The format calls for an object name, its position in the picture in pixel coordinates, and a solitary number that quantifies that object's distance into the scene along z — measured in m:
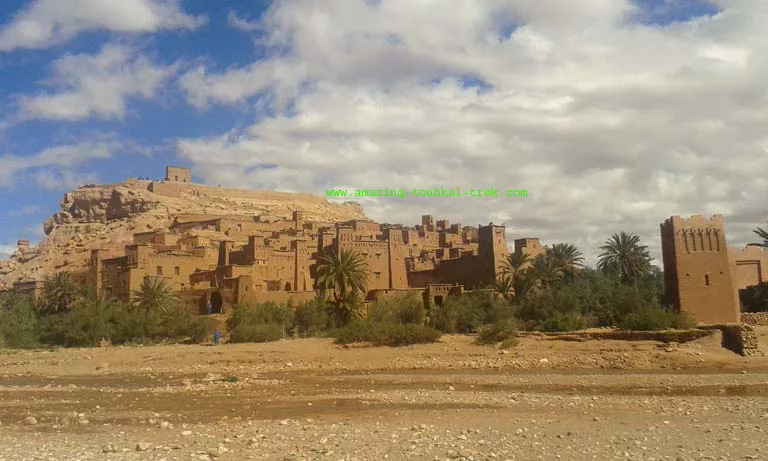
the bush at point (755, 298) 36.09
